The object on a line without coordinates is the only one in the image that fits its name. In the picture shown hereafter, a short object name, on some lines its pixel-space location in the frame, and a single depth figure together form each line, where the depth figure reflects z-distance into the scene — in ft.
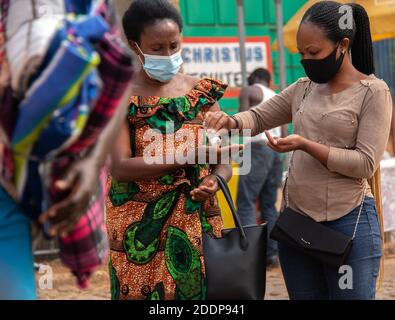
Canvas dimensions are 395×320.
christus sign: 38.32
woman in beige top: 12.14
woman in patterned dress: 12.43
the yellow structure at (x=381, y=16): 28.58
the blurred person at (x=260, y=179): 27.81
